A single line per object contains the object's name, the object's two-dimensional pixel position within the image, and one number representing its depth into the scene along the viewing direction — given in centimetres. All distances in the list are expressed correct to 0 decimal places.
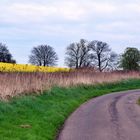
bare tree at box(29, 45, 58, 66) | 10899
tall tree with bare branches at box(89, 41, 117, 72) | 12025
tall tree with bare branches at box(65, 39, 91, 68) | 11532
